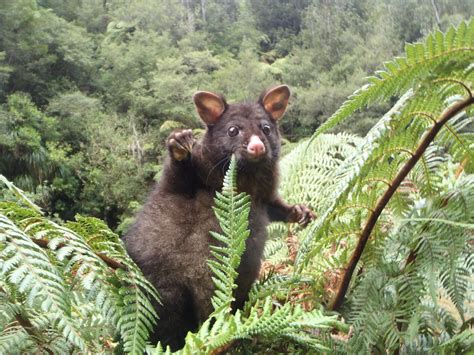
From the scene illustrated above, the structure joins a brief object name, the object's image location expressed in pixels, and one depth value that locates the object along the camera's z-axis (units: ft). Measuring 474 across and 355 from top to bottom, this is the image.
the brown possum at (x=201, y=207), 1.50
